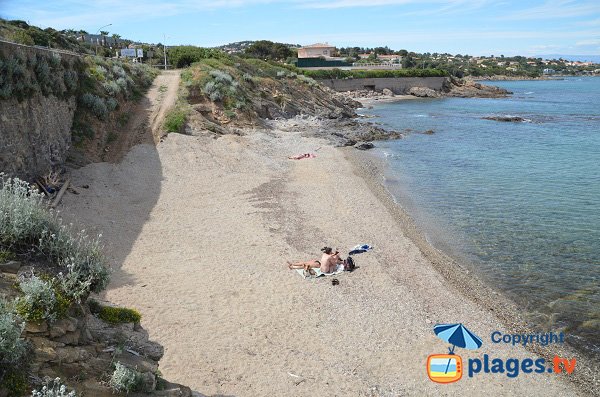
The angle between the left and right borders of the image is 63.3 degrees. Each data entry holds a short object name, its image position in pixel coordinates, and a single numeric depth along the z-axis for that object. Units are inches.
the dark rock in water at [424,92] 3580.2
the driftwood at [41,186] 633.0
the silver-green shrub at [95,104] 908.0
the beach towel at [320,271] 522.9
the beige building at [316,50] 4640.8
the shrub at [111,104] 968.4
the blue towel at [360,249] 595.3
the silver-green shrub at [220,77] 1407.6
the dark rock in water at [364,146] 1346.7
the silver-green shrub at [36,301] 209.5
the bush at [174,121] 1038.8
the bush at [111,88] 1014.4
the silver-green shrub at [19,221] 250.2
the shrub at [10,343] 183.5
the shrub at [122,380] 211.9
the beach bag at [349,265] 541.3
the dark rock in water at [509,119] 2085.4
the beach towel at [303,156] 1122.7
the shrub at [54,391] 179.5
